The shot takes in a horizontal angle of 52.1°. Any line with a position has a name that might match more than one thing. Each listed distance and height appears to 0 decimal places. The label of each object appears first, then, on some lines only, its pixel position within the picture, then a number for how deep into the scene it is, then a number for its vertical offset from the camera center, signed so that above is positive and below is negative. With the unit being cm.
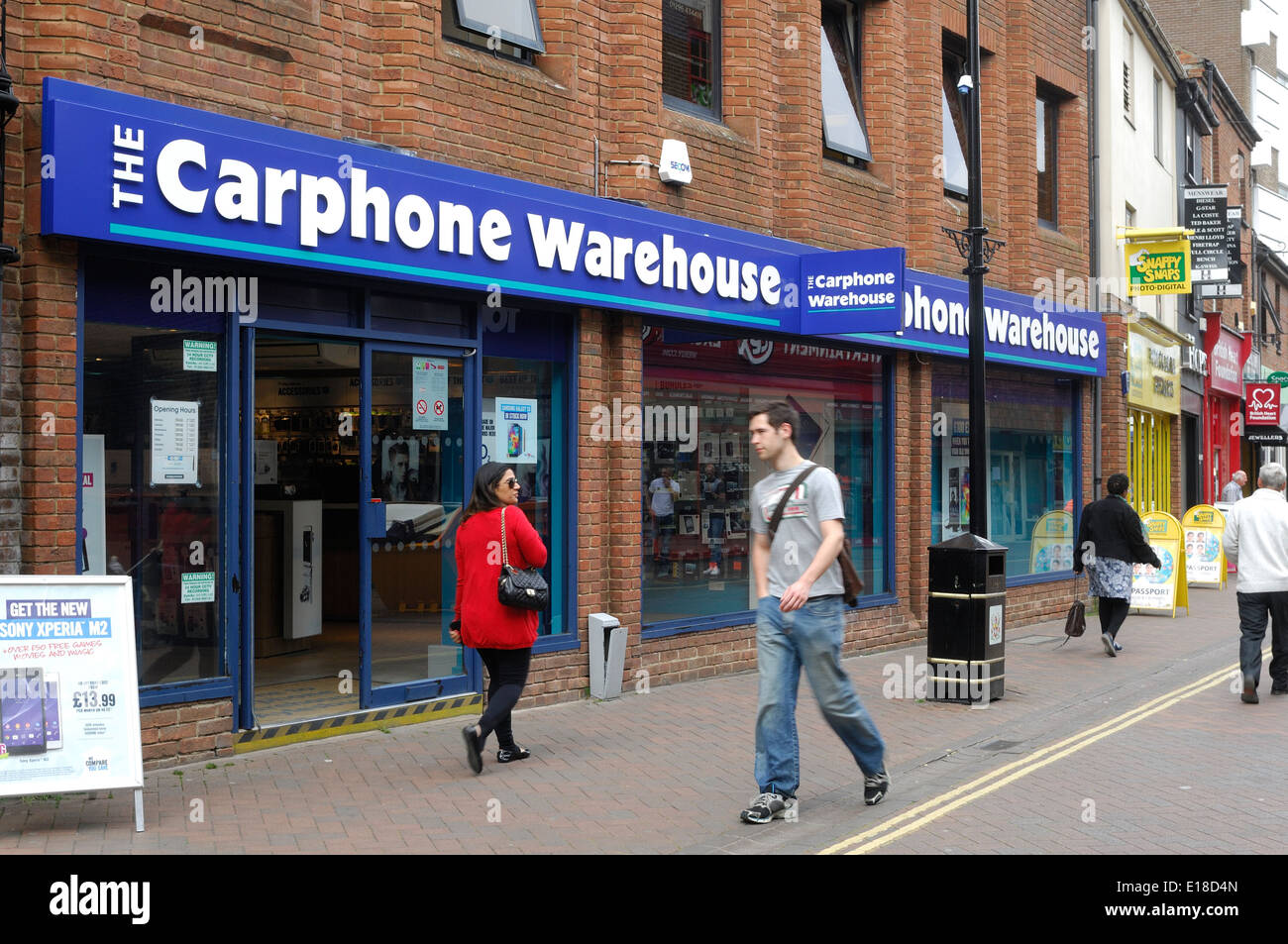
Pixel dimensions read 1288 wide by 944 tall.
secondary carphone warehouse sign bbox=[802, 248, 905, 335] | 1152 +163
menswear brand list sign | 2541 +460
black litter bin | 1017 -116
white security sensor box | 1106 +262
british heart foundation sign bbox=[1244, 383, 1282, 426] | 3055 +150
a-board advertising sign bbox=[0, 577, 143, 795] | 618 -100
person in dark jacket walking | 1354 -84
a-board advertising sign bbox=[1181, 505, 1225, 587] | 2067 -125
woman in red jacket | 768 -67
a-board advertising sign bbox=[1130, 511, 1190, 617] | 1736 -144
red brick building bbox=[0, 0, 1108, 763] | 745 +94
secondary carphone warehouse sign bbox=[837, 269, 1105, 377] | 1420 +174
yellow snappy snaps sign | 1972 +306
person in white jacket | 1030 -75
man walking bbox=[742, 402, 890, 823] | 646 -67
